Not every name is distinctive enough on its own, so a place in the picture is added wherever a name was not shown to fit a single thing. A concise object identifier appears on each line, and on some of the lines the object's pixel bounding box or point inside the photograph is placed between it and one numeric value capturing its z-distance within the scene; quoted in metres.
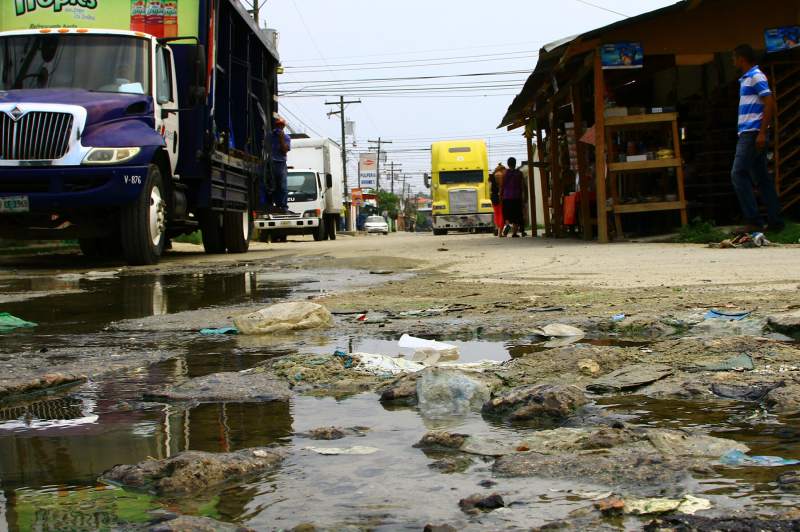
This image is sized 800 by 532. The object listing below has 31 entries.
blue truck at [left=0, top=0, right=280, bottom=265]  10.08
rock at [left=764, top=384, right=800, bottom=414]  2.71
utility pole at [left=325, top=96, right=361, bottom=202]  81.19
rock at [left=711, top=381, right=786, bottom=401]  2.91
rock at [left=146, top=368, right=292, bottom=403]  3.15
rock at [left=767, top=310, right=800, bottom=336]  3.98
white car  64.62
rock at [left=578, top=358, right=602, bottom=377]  3.40
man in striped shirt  9.82
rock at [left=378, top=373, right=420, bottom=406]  3.05
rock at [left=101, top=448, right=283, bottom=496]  2.09
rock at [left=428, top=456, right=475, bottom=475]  2.18
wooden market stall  13.18
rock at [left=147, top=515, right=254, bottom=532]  1.74
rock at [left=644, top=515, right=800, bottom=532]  1.66
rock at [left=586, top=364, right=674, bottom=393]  3.10
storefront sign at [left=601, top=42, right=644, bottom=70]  13.11
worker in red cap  17.84
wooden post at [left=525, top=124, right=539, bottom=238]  20.75
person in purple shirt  21.08
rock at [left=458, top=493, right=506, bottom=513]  1.87
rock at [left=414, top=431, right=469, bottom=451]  2.39
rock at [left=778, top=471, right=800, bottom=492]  1.92
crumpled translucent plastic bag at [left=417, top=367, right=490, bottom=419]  2.90
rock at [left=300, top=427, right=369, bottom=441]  2.54
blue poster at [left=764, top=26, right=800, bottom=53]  12.93
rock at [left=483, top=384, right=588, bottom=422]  2.73
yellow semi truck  36.53
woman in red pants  24.00
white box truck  29.61
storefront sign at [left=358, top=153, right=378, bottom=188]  96.69
